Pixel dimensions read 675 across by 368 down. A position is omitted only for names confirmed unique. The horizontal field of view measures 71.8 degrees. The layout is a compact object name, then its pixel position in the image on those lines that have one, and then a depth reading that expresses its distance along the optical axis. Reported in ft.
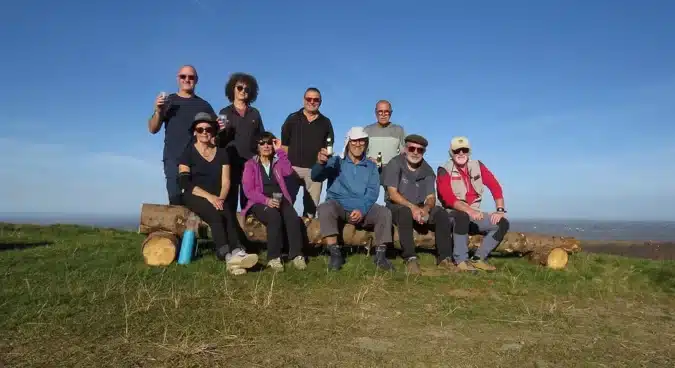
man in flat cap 25.70
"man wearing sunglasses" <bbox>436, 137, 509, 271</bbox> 27.27
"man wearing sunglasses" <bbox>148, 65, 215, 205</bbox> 27.40
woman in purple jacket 24.49
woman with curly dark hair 28.06
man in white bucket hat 25.44
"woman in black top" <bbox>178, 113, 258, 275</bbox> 24.82
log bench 24.80
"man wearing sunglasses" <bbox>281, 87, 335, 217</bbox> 29.76
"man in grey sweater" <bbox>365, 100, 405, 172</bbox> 30.50
